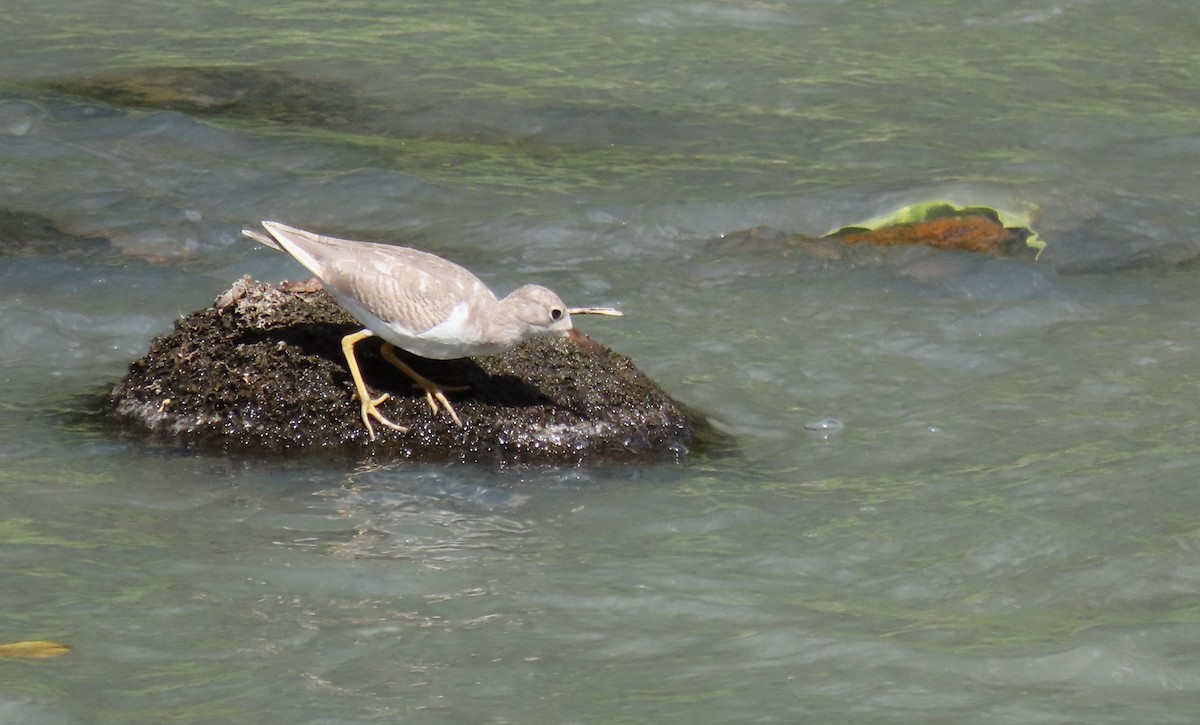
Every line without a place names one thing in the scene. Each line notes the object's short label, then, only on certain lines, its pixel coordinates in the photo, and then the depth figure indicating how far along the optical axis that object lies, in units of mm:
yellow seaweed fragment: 9250
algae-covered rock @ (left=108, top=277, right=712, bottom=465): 13008
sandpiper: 12422
